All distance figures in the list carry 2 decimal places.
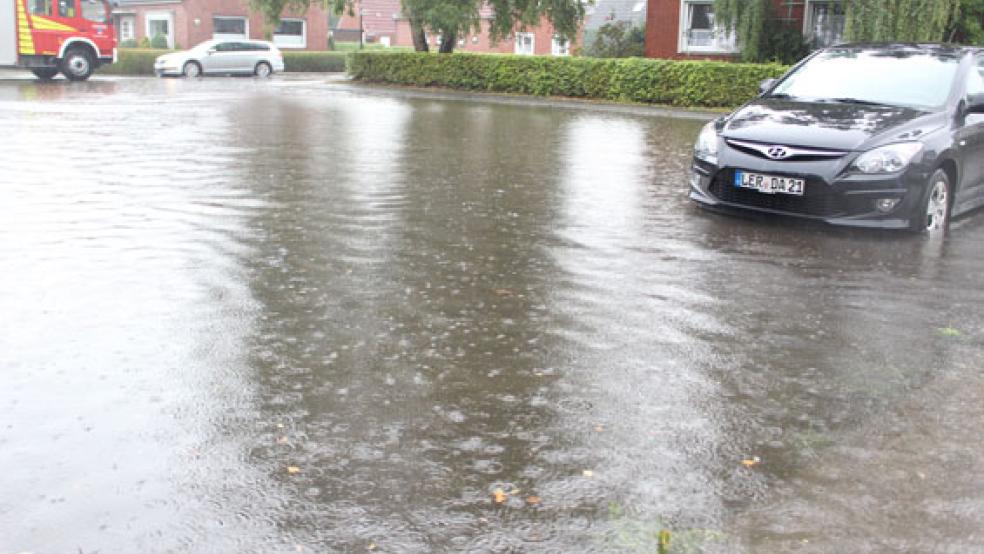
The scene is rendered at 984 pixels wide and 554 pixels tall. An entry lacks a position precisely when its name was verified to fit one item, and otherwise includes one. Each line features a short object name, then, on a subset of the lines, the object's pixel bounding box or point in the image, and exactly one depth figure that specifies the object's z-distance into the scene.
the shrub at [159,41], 53.12
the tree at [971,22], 24.33
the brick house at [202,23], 52.94
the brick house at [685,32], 31.59
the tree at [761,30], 26.45
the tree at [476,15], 31.19
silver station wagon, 41.81
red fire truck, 31.11
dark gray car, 7.98
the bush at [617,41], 34.52
